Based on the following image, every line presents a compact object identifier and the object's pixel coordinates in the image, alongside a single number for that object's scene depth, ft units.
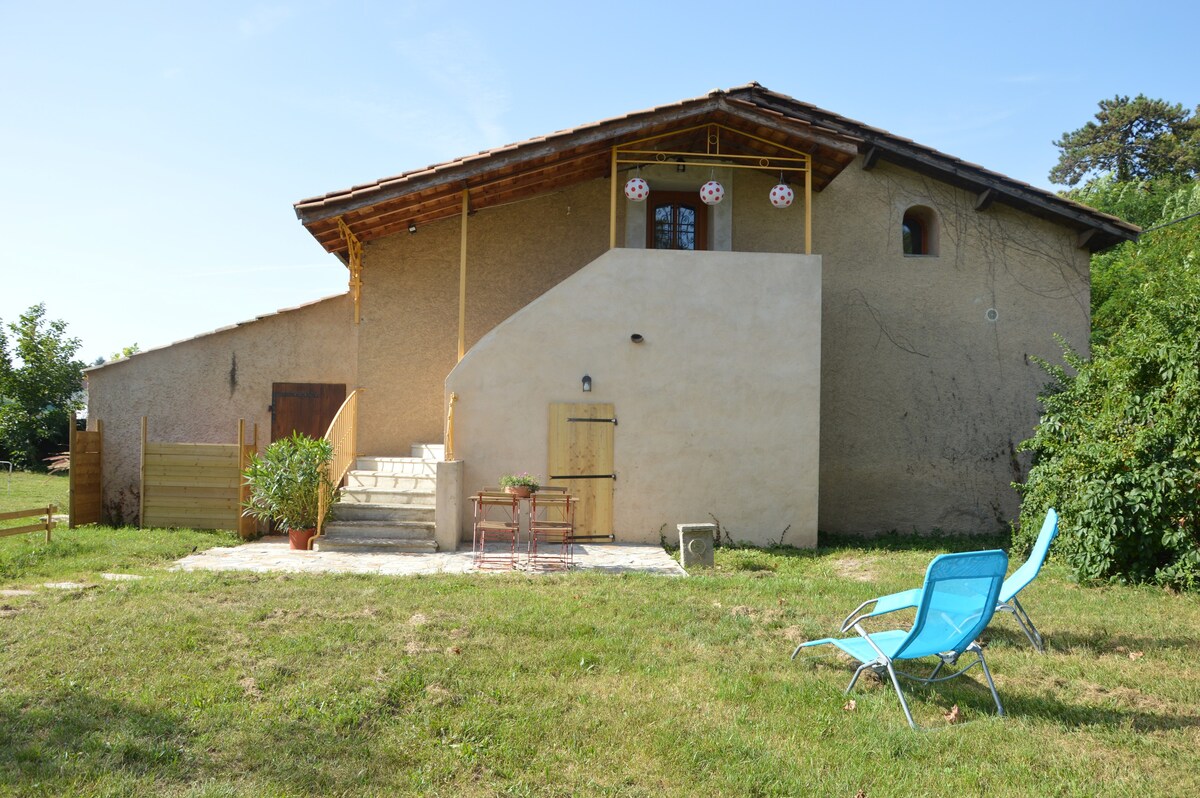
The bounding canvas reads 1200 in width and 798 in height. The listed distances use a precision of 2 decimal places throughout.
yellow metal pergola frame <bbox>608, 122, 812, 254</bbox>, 36.58
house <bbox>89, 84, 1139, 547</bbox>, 36.32
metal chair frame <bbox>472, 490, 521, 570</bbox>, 30.09
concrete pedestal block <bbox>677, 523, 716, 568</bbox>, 30.32
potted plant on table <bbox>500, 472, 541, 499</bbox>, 30.73
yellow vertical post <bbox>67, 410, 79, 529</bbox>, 37.35
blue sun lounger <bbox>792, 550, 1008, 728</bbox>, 14.69
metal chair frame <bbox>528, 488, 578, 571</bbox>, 30.25
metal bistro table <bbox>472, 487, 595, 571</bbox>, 30.22
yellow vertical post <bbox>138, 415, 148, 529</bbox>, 36.58
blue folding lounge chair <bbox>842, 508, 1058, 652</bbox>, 18.70
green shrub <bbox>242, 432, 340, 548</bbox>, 33.06
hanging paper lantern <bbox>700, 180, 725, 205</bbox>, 37.96
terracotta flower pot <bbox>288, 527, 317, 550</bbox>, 32.65
